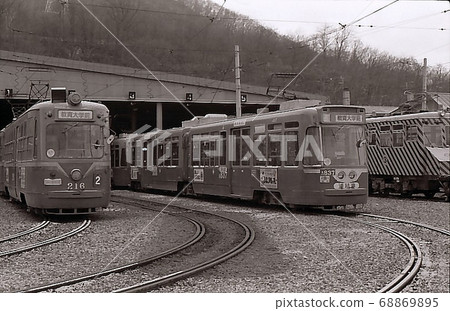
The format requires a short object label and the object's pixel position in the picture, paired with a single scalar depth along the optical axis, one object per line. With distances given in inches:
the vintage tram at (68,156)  556.7
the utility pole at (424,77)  1294.3
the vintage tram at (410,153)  855.7
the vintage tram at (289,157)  606.2
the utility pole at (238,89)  1116.8
